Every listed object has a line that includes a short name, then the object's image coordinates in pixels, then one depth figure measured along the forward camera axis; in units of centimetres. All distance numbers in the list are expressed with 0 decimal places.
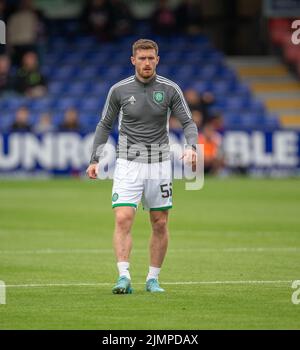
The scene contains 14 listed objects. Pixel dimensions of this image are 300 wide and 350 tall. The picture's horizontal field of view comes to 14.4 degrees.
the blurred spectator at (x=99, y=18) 3884
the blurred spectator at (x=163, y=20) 3991
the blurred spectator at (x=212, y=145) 3291
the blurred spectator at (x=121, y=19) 3909
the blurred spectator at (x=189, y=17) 4045
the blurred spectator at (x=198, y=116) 3338
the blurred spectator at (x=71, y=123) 3250
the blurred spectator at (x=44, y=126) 3247
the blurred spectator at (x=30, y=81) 3534
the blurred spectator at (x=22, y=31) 3666
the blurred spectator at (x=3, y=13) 3711
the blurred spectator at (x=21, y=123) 3216
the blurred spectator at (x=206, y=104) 3397
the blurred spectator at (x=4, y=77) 3541
